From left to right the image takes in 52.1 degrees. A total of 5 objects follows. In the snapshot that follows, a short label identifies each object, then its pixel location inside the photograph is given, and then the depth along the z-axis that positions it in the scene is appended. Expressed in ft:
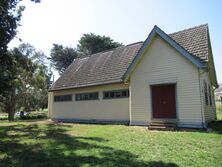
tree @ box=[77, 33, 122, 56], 156.66
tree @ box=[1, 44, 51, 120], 117.70
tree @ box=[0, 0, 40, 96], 34.99
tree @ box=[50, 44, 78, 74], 177.68
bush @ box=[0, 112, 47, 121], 113.27
